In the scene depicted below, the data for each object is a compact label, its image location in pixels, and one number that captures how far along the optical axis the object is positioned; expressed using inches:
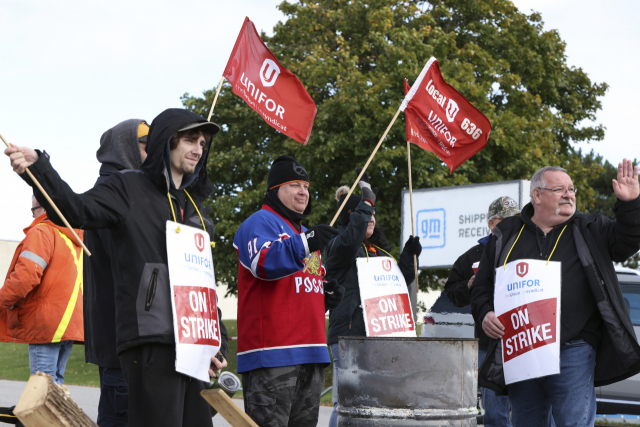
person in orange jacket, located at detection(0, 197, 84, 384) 228.5
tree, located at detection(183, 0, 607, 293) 690.8
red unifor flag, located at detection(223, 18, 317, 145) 244.2
